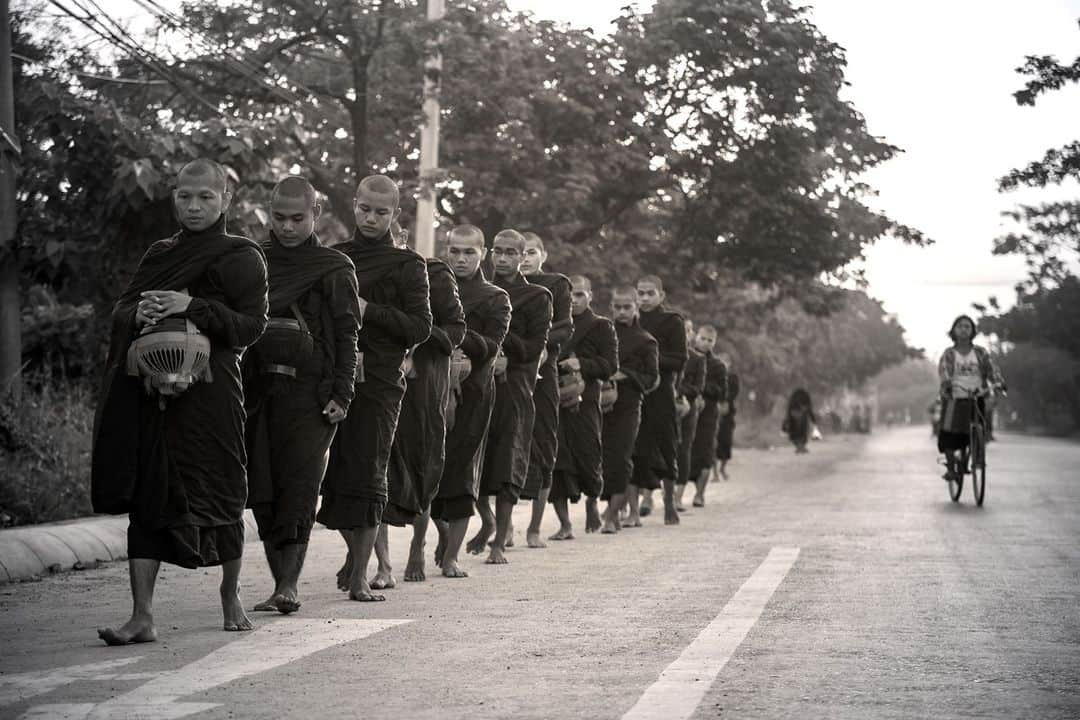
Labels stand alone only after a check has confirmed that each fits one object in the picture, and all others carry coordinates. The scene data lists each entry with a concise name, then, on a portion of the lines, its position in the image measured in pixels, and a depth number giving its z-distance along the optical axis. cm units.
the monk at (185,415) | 804
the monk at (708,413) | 2120
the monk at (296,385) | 910
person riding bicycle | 2014
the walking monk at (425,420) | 1052
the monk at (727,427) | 2669
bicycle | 1994
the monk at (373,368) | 978
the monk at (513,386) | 1260
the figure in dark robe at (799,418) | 4688
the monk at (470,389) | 1166
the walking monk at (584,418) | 1515
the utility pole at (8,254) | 1630
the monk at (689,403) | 1944
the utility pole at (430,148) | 2212
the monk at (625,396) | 1619
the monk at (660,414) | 1706
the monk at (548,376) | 1373
